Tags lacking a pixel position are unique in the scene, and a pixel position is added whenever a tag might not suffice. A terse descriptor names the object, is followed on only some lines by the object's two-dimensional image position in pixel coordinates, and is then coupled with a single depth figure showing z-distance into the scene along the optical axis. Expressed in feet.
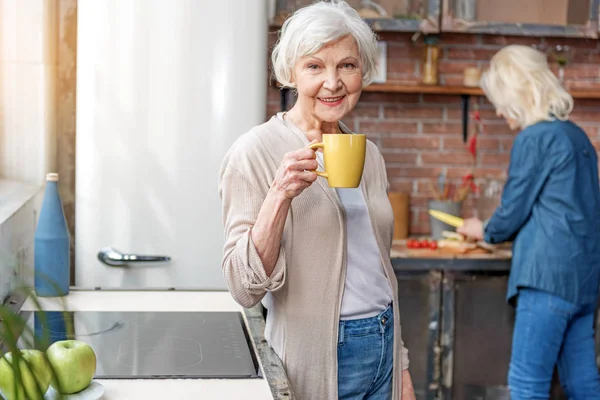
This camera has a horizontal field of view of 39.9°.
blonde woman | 9.27
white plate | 3.71
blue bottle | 5.99
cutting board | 10.27
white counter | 4.01
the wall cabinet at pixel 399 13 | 10.91
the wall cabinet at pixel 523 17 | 11.05
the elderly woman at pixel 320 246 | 4.81
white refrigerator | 7.93
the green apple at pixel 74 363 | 3.69
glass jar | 11.69
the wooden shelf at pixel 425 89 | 11.48
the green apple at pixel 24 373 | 3.20
